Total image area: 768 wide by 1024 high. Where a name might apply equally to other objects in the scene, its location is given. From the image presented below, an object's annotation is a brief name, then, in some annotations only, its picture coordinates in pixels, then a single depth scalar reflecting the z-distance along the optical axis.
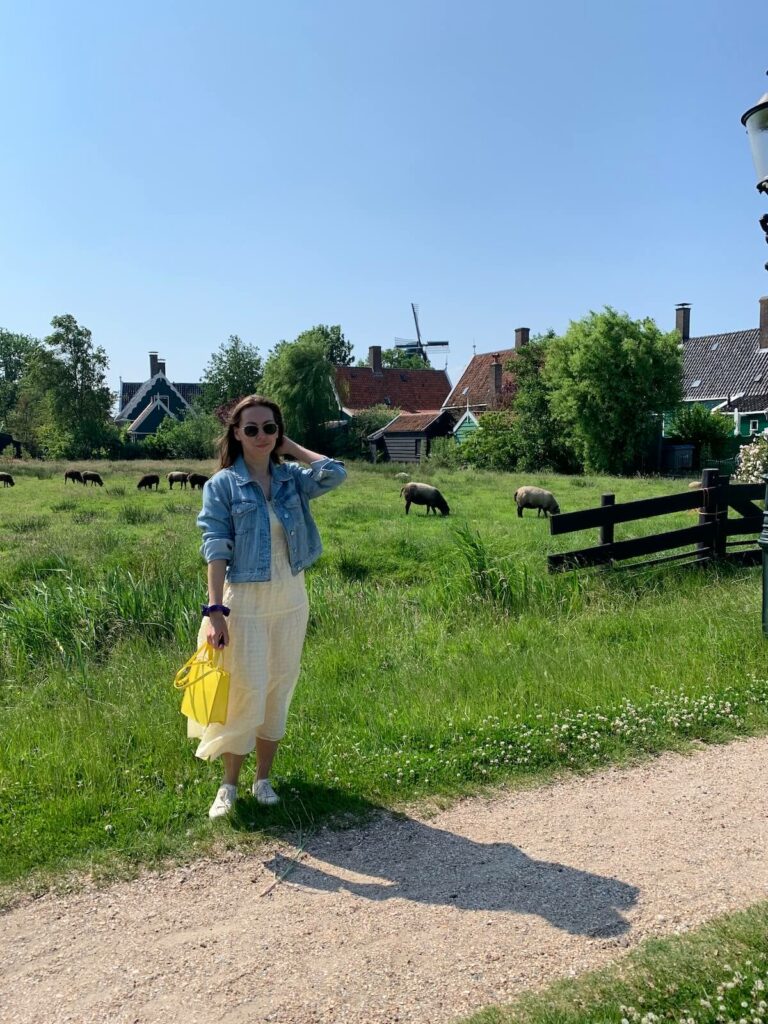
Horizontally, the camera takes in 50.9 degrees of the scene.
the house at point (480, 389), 49.97
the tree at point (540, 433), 42.41
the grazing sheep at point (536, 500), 20.66
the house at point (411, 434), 51.19
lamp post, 5.60
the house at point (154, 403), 70.62
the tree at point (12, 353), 101.38
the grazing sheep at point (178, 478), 33.06
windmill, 105.75
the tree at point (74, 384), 61.56
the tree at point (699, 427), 40.88
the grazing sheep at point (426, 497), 20.81
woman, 4.03
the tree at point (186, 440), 56.98
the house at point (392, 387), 66.50
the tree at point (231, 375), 75.06
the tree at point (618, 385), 38.22
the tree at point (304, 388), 51.22
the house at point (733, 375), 44.16
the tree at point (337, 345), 99.19
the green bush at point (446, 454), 43.38
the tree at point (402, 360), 103.69
